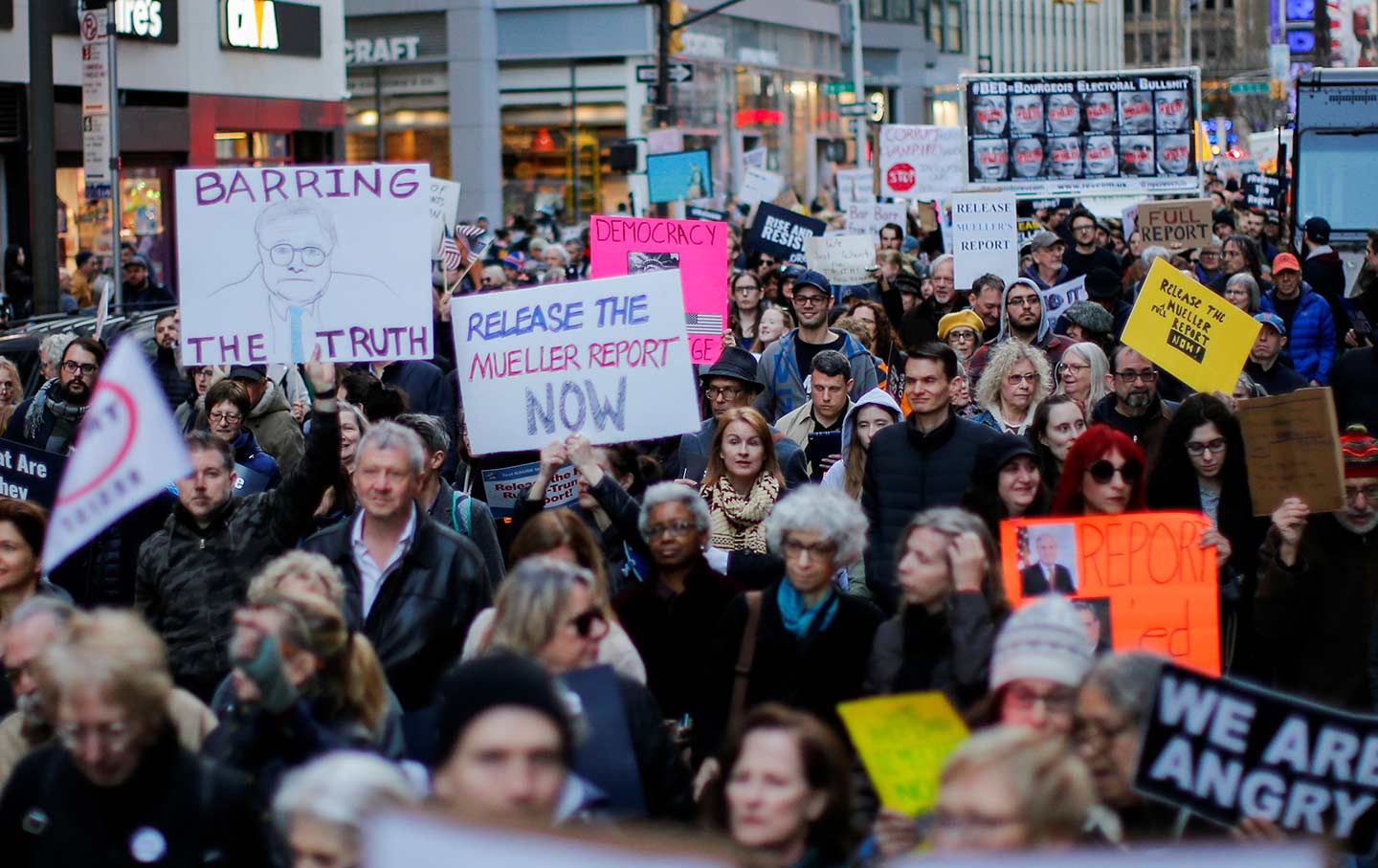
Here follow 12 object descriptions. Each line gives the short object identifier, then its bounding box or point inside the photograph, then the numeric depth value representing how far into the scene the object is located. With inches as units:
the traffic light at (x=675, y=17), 1250.0
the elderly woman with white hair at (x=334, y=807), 147.8
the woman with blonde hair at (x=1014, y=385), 356.2
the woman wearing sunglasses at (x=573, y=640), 200.1
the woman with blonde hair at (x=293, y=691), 185.0
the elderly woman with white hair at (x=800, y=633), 230.1
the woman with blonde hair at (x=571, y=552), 230.8
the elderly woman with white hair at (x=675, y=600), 255.1
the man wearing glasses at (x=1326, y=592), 265.0
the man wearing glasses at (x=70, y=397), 390.3
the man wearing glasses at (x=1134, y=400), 348.2
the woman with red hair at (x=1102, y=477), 268.1
